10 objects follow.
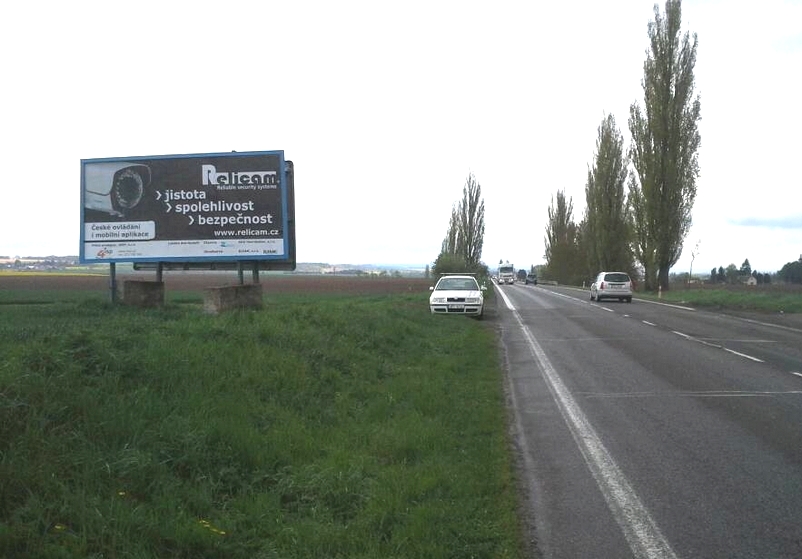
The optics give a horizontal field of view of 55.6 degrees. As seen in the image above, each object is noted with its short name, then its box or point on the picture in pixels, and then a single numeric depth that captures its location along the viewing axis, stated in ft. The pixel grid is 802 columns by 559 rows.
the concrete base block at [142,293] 62.08
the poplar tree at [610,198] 212.84
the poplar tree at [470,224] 241.14
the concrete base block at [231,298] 52.19
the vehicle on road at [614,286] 129.18
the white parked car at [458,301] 85.66
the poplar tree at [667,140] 159.12
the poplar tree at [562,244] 297.08
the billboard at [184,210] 64.49
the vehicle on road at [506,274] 316.40
